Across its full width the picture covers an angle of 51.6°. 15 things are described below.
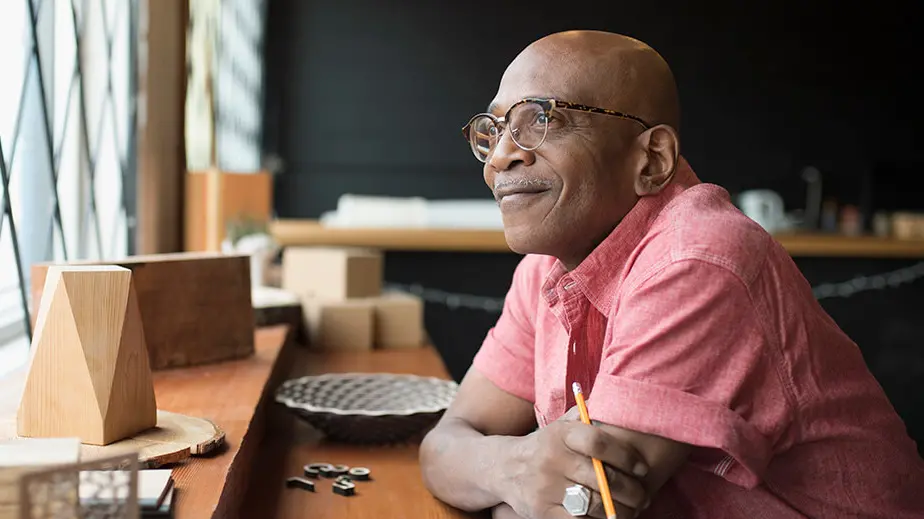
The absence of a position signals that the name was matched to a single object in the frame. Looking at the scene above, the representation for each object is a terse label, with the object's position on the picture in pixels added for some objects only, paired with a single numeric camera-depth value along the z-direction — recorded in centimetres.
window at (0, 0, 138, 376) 166
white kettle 592
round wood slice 120
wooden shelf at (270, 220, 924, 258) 448
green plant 336
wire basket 77
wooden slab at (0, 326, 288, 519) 114
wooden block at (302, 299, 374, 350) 290
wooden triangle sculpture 118
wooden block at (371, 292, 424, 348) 299
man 108
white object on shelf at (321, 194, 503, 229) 492
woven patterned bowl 178
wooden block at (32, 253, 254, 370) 188
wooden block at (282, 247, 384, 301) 306
